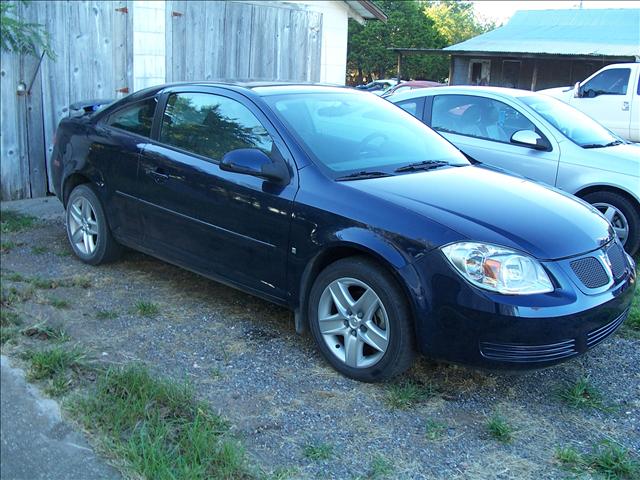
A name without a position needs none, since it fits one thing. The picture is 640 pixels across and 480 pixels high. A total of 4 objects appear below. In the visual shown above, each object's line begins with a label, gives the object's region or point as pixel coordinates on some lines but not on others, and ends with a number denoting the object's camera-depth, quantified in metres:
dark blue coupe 3.46
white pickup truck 13.76
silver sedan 6.29
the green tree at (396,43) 33.03
